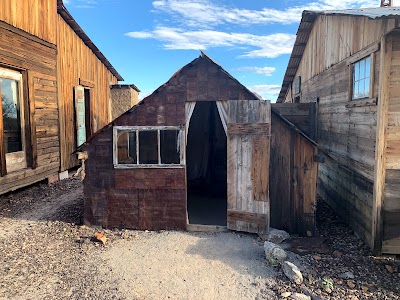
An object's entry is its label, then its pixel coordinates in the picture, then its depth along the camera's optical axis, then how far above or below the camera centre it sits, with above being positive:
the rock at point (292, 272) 4.74 -2.28
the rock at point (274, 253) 5.31 -2.21
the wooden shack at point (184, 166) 6.39 -0.92
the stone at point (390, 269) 5.24 -2.43
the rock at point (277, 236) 6.20 -2.24
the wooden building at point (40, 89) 8.34 +1.06
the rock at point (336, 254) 5.70 -2.38
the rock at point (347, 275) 4.98 -2.42
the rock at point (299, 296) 4.33 -2.39
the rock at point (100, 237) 6.13 -2.23
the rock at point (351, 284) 4.73 -2.43
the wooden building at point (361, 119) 5.46 +0.06
